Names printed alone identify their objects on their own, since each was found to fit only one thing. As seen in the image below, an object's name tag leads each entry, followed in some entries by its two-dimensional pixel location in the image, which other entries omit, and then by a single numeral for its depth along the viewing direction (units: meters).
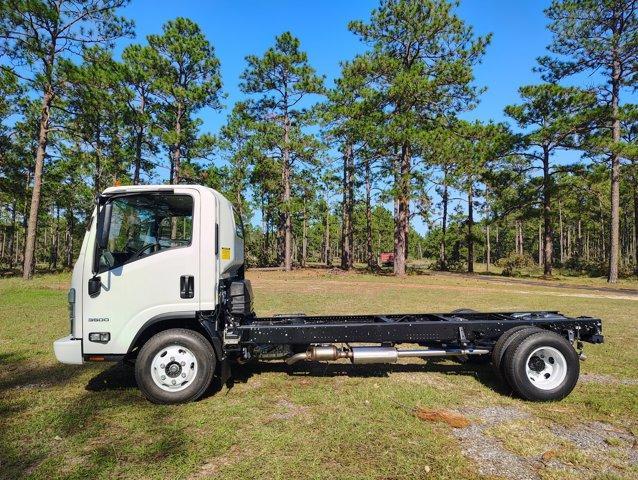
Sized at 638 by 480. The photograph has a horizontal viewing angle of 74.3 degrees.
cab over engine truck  4.95
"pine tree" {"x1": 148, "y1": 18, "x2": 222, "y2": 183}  27.95
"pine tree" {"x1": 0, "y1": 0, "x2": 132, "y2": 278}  18.30
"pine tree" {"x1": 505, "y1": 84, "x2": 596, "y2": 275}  25.41
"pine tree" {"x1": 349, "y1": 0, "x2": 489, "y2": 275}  24.23
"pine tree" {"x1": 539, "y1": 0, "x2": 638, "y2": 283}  23.34
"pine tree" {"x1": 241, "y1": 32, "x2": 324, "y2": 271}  30.02
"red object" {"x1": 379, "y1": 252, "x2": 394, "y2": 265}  58.72
